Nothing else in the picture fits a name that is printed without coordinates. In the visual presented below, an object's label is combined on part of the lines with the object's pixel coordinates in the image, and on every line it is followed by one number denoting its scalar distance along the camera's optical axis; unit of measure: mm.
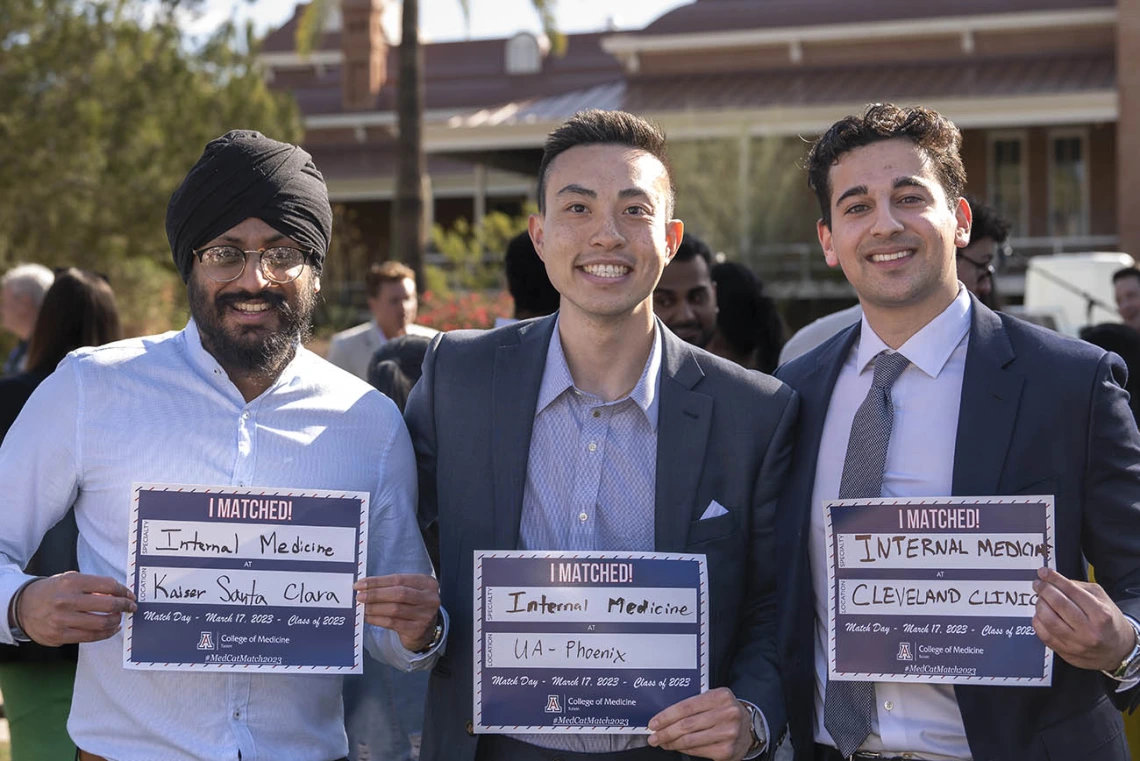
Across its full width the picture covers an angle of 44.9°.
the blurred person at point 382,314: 9812
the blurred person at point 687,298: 5941
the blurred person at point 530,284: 5637
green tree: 17734
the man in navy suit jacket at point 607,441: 3424
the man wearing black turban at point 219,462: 3223
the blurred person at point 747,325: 6867
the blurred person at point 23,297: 7711
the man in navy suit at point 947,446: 3311
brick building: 25625
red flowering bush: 16109
